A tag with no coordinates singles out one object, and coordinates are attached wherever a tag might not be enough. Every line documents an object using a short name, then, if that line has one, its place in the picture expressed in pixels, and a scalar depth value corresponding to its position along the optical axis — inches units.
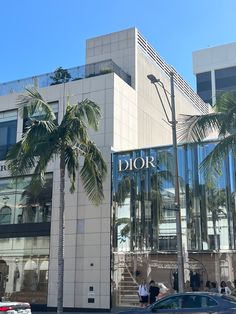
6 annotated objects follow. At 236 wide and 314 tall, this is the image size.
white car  469.1
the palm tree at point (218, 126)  586.3
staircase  742.5
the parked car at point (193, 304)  398.6
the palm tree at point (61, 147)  665.2
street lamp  564.0
